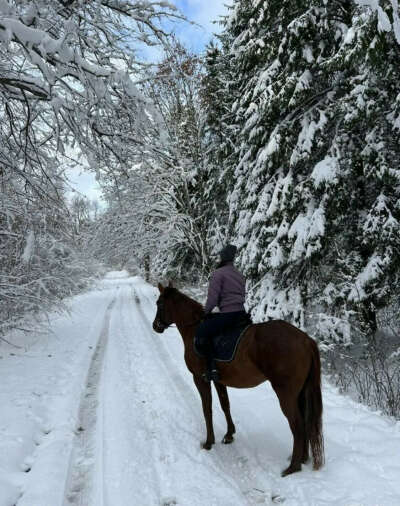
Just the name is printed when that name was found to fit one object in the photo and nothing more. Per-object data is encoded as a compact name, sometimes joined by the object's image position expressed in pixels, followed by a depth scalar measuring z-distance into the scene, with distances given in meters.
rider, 4.30
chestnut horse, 3.60
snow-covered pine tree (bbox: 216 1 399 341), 6.85
